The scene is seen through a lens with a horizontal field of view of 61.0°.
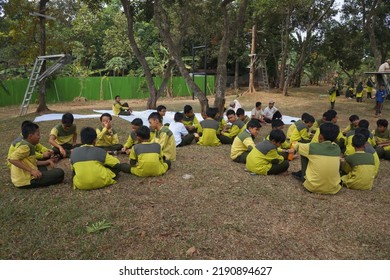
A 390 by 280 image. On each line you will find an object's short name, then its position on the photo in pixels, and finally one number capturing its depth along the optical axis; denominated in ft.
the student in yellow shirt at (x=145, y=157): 17.35
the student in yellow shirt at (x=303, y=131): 24.86
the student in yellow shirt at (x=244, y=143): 20.58
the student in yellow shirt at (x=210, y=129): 25.91
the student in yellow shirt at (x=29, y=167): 15.44
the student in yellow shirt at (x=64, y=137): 21.59
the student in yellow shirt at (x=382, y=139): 23.20
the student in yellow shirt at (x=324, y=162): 15.71
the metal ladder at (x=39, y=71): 42.55
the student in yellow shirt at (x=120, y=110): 41.98
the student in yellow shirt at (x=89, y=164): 15.64
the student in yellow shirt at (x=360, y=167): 16.49
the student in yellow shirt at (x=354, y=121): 24.36
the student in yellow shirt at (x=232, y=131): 27.20
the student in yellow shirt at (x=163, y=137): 20.42
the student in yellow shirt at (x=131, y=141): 21.77
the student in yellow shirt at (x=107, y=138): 22.50
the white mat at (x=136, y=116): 39.32
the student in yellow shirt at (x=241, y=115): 30.12
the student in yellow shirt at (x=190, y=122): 27.37
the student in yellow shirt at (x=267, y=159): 18.22
